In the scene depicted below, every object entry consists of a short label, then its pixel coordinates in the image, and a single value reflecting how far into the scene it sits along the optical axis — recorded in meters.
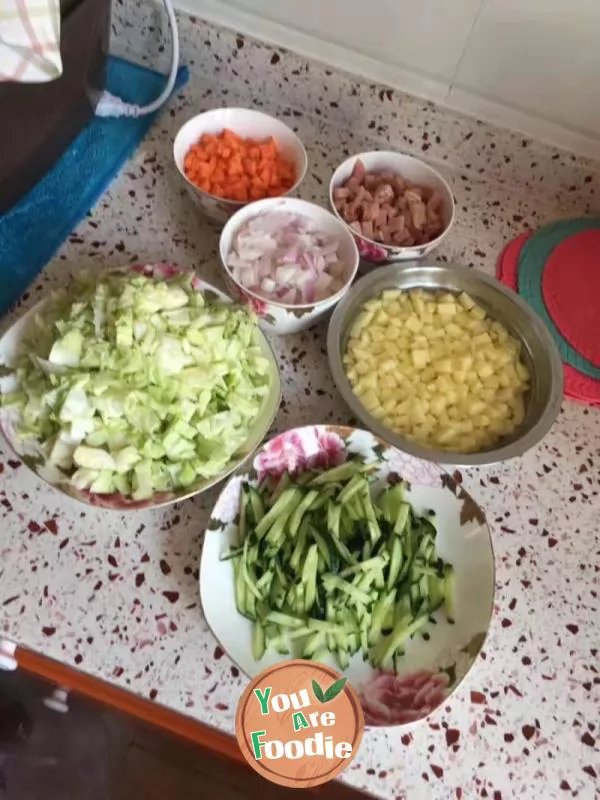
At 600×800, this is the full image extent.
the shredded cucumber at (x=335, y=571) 0.70
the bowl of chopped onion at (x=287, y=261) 0.86
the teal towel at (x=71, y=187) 0.88
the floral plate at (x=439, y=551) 0.68
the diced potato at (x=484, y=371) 0.90
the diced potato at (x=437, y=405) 0.86
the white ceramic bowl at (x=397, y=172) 0.93
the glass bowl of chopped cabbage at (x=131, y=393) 0.69
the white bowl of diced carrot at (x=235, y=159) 0.95
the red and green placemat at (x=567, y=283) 0.96
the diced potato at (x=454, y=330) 0.93
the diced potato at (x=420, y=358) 0.89
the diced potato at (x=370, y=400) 0.85
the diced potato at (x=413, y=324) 0.92
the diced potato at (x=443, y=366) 0.89
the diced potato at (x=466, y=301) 0.96
